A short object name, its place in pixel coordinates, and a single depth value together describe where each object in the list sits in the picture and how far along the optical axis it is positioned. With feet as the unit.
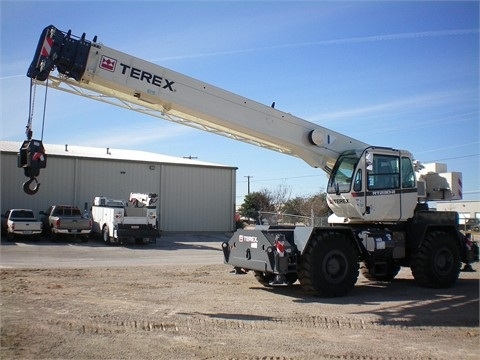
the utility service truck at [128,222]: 85.61
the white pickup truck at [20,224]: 86.69
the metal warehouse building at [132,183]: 104.53
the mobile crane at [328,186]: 33.96
